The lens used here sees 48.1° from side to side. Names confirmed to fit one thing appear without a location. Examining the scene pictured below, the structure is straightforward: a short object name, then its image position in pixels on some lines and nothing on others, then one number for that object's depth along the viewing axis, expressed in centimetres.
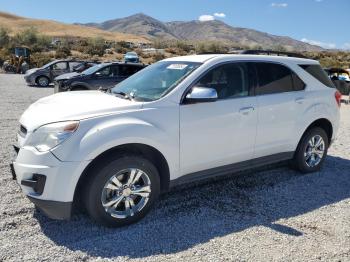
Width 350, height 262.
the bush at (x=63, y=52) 4036
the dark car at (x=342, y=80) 1659
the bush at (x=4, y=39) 4641
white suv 365
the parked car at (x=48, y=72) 1989
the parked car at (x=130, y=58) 2616
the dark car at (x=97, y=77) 1380
